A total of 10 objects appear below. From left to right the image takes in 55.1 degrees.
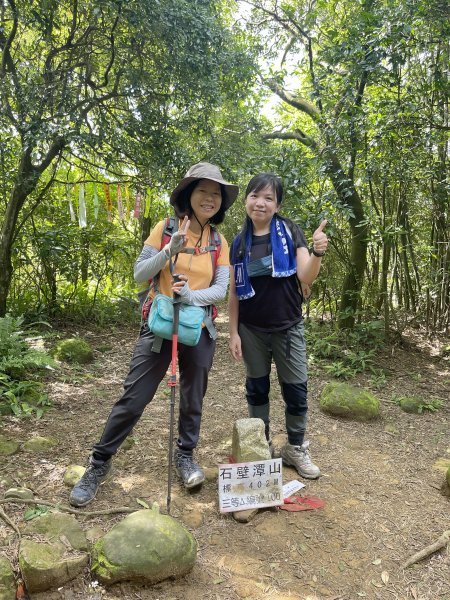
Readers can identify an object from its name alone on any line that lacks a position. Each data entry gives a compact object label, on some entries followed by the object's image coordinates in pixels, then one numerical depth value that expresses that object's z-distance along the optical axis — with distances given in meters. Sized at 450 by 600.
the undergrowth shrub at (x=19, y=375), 3.75
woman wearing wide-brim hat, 2.50
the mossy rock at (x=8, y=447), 3.06
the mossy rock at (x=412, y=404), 4.49
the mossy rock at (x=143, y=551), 1.98
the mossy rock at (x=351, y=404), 4.18
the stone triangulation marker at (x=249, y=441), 2.73
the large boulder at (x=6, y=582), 1.83
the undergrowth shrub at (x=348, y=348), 5.45
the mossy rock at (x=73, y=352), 5.22
